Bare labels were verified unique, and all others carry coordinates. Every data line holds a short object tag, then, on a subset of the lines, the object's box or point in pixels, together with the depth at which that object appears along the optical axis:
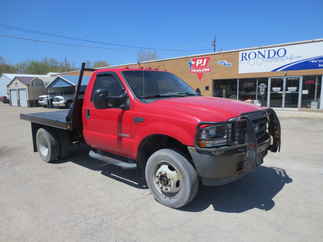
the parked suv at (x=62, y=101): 23.02
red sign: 20.26
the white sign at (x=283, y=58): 15.07
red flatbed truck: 2.90
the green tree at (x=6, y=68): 65.00
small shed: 32.66
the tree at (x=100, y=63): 62.59
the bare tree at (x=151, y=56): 43.25
